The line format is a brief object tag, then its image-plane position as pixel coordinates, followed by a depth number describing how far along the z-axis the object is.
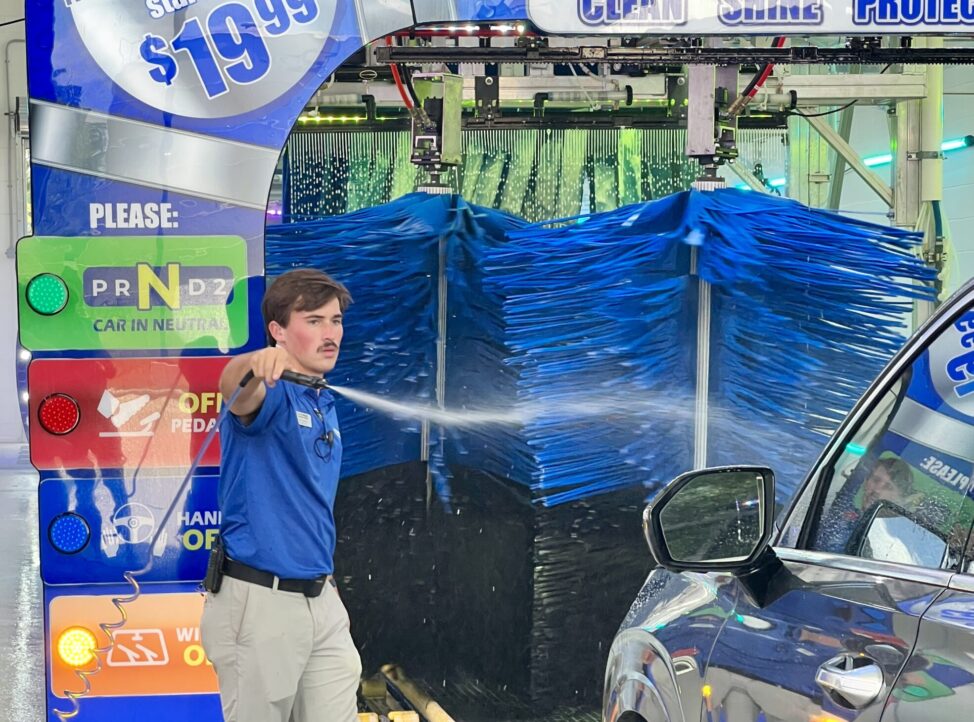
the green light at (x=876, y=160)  15.02
